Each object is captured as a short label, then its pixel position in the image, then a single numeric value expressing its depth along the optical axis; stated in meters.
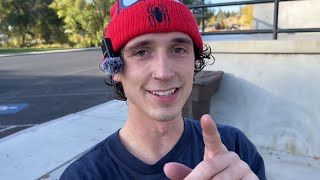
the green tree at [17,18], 23.23
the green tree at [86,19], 21.73
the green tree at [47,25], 24.81
